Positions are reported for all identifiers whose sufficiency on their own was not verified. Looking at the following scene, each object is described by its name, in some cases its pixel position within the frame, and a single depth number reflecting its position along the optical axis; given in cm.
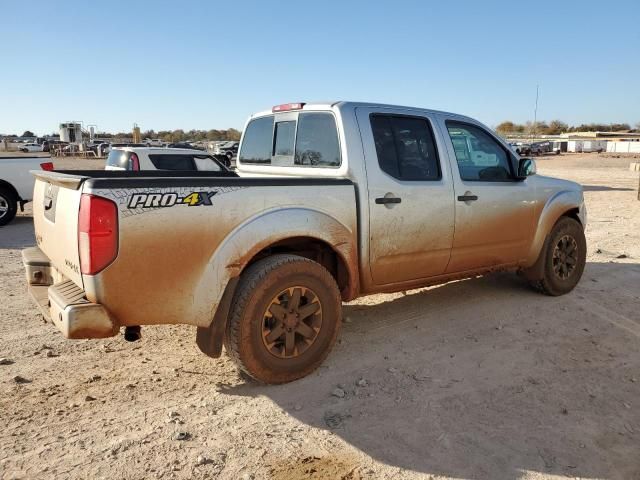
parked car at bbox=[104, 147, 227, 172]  1109
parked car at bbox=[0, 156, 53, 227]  1081
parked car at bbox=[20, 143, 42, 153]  5572
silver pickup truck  303
